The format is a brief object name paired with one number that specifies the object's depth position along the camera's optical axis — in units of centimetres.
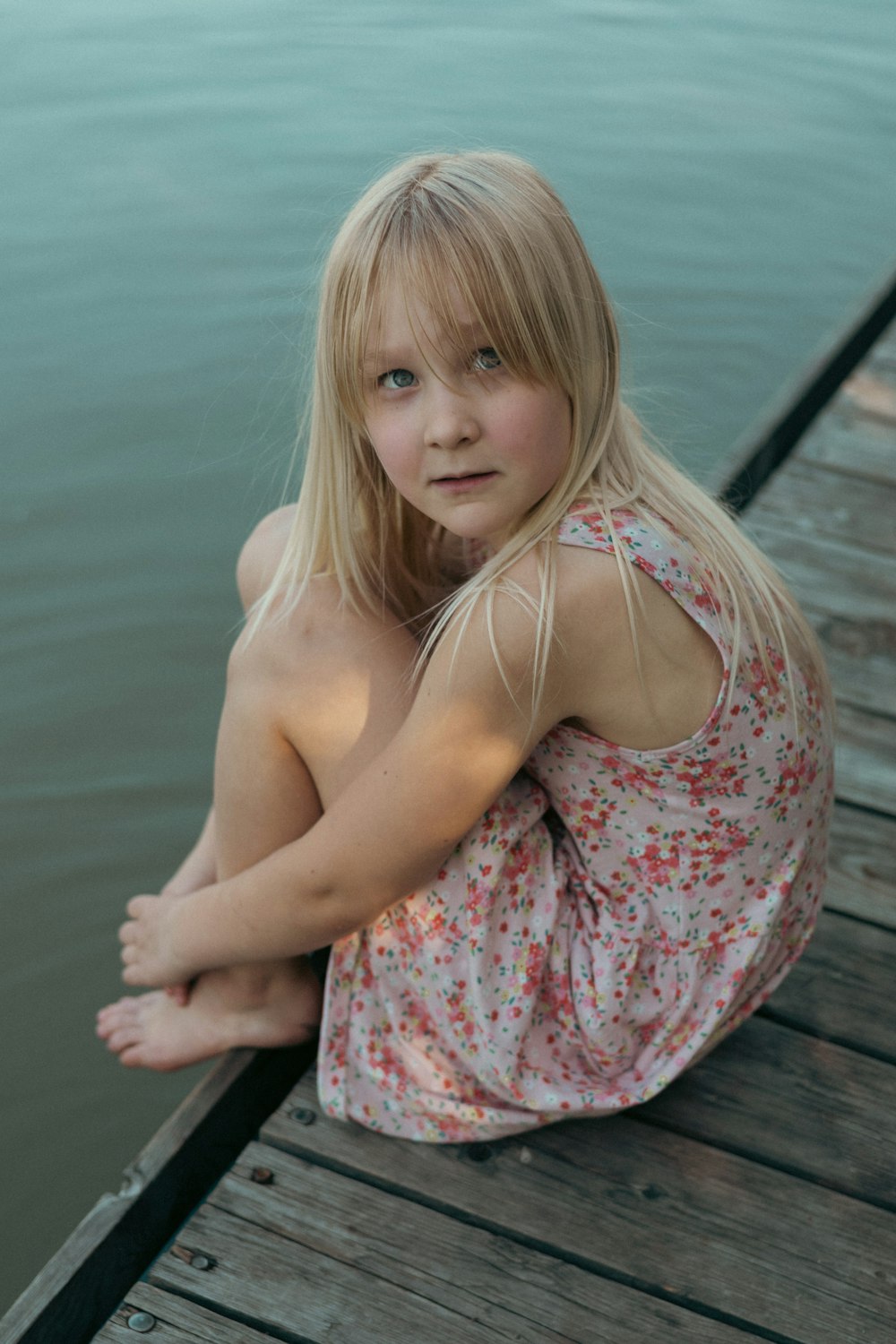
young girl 134
